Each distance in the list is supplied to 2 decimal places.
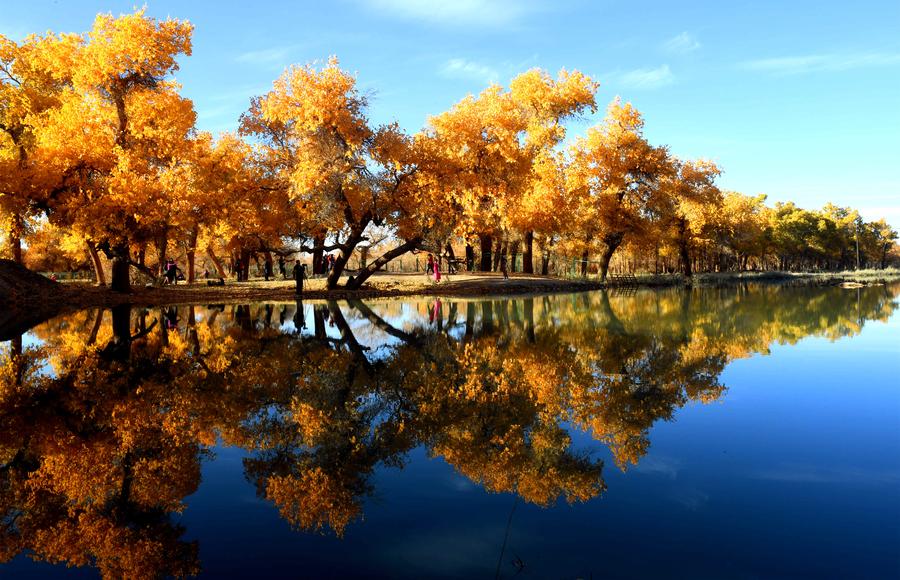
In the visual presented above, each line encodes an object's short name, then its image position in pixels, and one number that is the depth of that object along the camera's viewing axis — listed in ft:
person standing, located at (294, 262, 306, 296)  101.09
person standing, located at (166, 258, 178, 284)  126.31
